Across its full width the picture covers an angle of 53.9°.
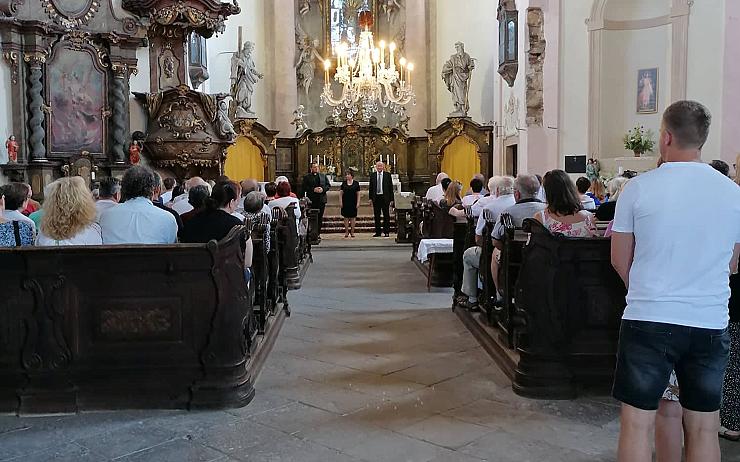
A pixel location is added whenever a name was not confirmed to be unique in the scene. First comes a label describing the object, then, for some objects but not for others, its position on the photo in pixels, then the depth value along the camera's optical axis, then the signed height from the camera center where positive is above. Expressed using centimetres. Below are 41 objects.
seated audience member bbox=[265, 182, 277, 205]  1077 -39
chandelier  1855 +224
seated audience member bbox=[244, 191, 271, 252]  723 -40
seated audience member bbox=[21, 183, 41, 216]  774 -44
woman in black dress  1602 -82
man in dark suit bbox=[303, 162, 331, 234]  1647 -58
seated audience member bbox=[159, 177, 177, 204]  940 -32
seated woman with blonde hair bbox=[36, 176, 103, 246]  491 -35
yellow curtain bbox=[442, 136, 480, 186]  2103 +8
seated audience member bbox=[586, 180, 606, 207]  974 -43
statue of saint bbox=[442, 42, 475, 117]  2092 +246
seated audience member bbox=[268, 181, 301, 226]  1030 -50
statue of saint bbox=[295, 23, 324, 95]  2400 +353
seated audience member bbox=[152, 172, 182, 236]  566 -40
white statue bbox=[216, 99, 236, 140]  1355 +76
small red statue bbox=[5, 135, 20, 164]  1095 +29
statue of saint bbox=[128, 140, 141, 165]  1277 +25
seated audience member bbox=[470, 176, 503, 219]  767 -43
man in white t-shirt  260 -43
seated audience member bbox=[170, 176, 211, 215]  795 -42
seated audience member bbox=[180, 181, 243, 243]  541 -43
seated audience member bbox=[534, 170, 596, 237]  523 -36
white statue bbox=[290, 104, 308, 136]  2222 +128
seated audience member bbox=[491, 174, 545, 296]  621 -38
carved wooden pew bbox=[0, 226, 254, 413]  457 -103
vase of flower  1409 +38
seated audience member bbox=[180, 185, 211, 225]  610 -25
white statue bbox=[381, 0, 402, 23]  2381 +510
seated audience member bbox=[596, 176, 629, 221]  680 -47
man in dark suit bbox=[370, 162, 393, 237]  1639 -64
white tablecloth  905 -105
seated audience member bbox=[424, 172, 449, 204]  1234 -50
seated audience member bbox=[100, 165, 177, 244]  509 -37
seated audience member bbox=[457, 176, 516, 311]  691 -80
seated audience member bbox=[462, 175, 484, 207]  976 -42
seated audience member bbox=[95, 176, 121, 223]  595 -22
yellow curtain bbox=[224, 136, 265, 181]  2069 +11
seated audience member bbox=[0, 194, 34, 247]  507 -47
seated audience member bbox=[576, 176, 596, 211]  855 -41
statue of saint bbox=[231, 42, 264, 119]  2045 +243
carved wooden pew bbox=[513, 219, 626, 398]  486 -104
